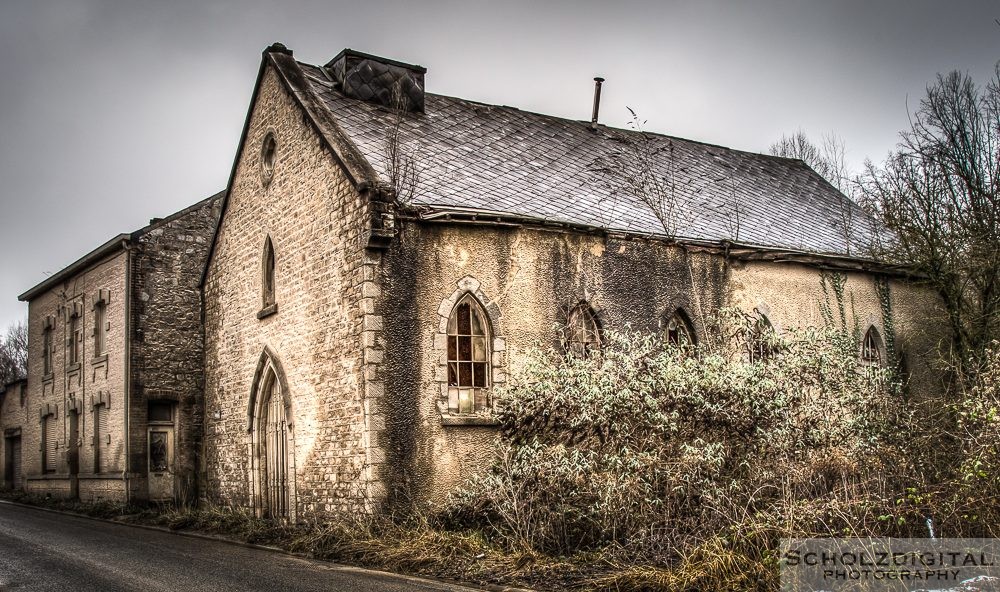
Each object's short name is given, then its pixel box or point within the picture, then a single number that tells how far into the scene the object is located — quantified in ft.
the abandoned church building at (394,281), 41.60
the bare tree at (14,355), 187.32
